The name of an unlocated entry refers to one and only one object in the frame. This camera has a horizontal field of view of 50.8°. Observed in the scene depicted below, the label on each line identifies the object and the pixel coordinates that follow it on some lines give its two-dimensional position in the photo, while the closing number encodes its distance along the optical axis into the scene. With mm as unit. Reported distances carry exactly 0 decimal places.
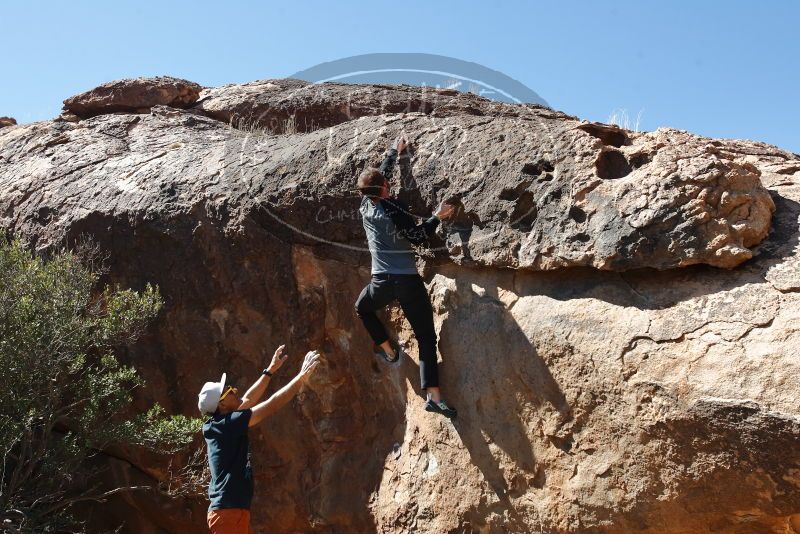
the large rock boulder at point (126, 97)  9773
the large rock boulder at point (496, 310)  4512
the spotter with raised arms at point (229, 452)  4652
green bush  6410
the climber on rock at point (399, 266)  5582
